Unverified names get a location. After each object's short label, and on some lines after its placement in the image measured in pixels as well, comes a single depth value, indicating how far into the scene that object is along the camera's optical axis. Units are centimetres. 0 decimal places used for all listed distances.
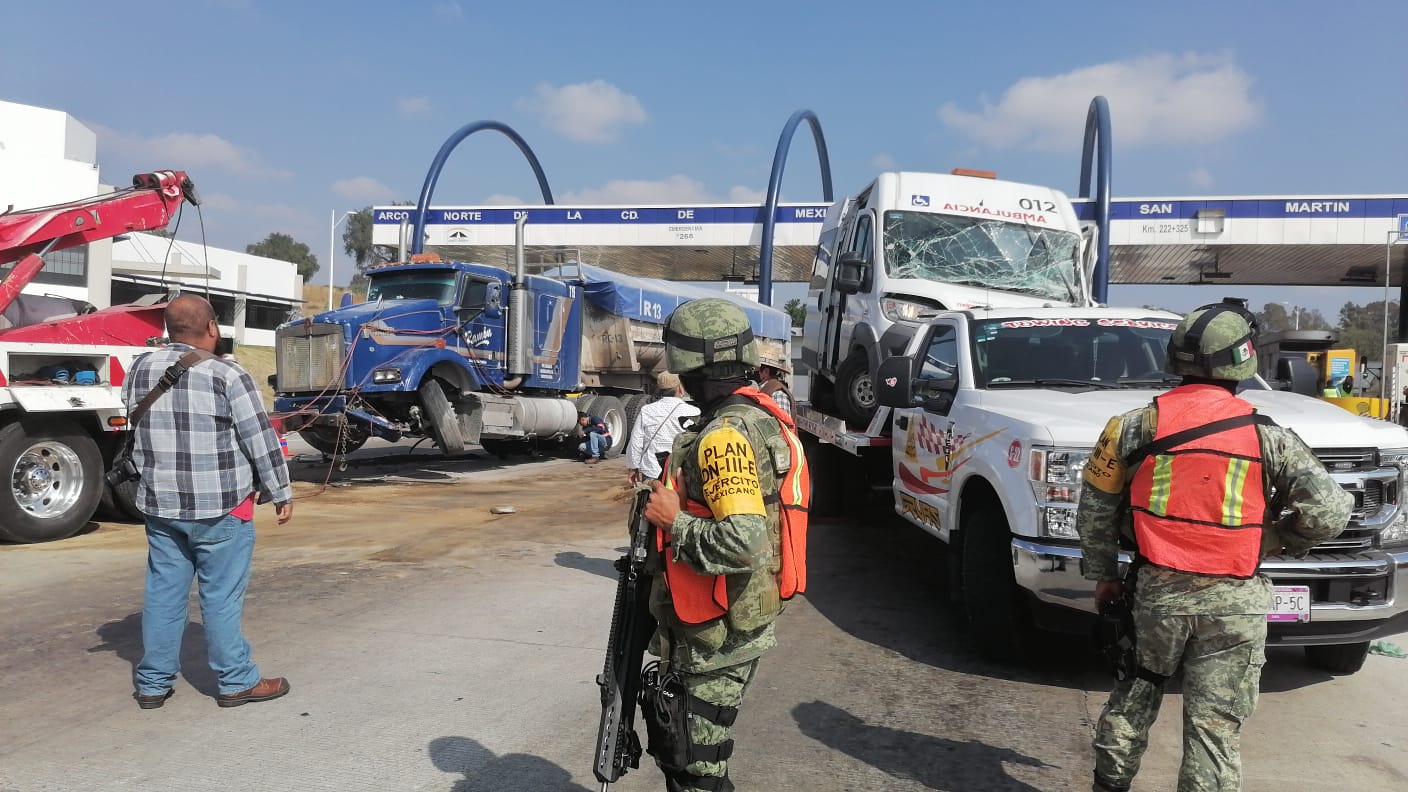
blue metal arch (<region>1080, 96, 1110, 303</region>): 2647
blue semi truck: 1272
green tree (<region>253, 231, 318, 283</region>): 8094
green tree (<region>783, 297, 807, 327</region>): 6925
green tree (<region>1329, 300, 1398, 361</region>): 5544
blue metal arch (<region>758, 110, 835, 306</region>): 2844
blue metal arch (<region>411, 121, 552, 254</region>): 3161
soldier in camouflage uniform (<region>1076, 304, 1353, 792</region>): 308
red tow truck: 813
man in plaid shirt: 437
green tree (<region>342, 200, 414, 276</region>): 9600
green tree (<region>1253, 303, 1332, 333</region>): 6706
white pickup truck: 443
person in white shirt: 670
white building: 2503
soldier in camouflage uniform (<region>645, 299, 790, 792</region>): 255
